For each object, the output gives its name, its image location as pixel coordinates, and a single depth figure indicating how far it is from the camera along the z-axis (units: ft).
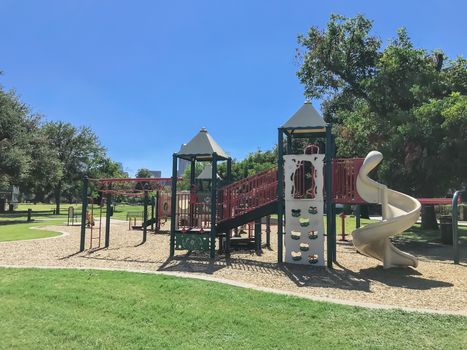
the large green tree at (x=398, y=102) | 52.65
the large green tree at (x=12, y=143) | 93.09
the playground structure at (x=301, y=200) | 35.35
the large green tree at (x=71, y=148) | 156.97
